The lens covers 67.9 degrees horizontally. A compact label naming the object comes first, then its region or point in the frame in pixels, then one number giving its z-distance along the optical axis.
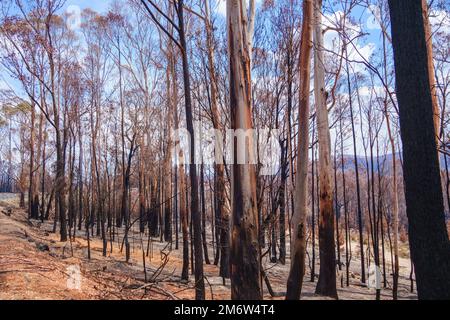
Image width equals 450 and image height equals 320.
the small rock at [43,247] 9.44
